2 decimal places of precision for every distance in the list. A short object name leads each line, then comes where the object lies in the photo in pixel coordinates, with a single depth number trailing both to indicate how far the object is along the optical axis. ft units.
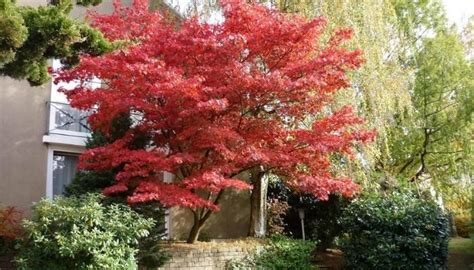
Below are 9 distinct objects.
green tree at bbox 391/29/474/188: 54.39
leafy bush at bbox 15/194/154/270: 27.63
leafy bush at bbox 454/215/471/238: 72.28
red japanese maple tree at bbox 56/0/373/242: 32.58
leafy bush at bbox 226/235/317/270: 38.91
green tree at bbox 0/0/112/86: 24.62
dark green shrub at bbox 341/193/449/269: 40.32
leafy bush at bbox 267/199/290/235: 48.52
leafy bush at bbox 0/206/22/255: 36.04
